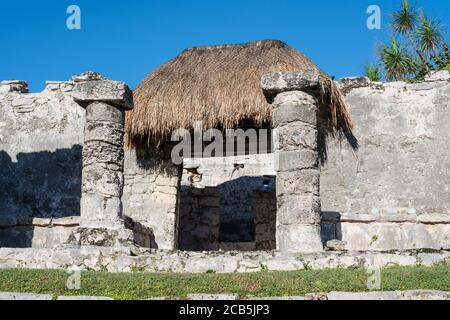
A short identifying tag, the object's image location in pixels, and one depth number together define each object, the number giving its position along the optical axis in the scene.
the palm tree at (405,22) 19.36
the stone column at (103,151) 10.16
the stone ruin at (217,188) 9.67
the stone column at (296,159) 9.68
